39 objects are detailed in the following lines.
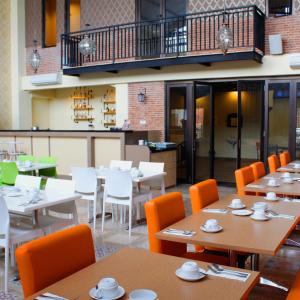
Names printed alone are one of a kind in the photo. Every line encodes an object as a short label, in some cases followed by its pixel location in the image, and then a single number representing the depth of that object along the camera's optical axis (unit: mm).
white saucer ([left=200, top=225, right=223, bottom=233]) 2586
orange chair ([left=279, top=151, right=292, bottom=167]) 7132
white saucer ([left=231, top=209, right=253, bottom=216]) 3045
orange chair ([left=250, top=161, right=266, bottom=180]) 5196
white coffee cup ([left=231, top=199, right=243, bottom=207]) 3322
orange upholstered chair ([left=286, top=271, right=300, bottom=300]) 2334
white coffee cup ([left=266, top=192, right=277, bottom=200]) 3642
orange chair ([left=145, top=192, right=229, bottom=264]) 2818
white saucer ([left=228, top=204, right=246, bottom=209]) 3302
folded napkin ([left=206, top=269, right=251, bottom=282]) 1878
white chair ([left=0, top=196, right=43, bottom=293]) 3512
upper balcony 8977
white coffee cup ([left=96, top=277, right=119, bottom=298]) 1663
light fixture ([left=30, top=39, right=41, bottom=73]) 9609
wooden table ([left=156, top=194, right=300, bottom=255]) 2309
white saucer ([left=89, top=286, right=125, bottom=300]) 1667
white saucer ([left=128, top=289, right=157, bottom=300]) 1630
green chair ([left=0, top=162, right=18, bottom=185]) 6422
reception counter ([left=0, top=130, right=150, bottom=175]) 9625
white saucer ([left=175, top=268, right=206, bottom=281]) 1848
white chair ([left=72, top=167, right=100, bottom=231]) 5730
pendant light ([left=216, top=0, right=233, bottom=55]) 7042
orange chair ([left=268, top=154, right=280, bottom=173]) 6484
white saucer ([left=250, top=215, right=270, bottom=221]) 2879
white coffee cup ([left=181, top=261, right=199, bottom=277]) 1875
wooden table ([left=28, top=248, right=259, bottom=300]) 1719
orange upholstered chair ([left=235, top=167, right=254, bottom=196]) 4503
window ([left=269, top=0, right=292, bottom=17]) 9047
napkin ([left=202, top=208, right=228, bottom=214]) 3148
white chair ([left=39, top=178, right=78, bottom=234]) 4059
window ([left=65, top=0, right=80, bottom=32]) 13016
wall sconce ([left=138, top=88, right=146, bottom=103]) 10531
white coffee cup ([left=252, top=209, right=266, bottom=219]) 2904
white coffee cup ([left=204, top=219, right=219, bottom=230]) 2614
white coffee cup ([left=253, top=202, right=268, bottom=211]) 3173
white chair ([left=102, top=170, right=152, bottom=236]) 5352
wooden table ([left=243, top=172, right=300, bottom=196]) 4105
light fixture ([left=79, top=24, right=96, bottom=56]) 9039
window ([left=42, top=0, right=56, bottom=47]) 13125
